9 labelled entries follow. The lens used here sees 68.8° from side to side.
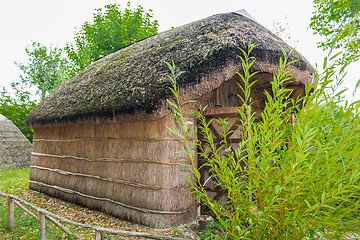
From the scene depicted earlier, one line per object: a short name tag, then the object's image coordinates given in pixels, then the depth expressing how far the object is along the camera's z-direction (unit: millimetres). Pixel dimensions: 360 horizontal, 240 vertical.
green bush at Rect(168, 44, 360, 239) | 1337
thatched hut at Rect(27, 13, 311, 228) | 4137
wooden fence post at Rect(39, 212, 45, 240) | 3328
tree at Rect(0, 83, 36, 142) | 15977
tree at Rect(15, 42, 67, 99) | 19391
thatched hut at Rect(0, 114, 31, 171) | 11656
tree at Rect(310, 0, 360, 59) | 9742
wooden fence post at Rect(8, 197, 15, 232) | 4168
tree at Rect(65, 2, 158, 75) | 12961
